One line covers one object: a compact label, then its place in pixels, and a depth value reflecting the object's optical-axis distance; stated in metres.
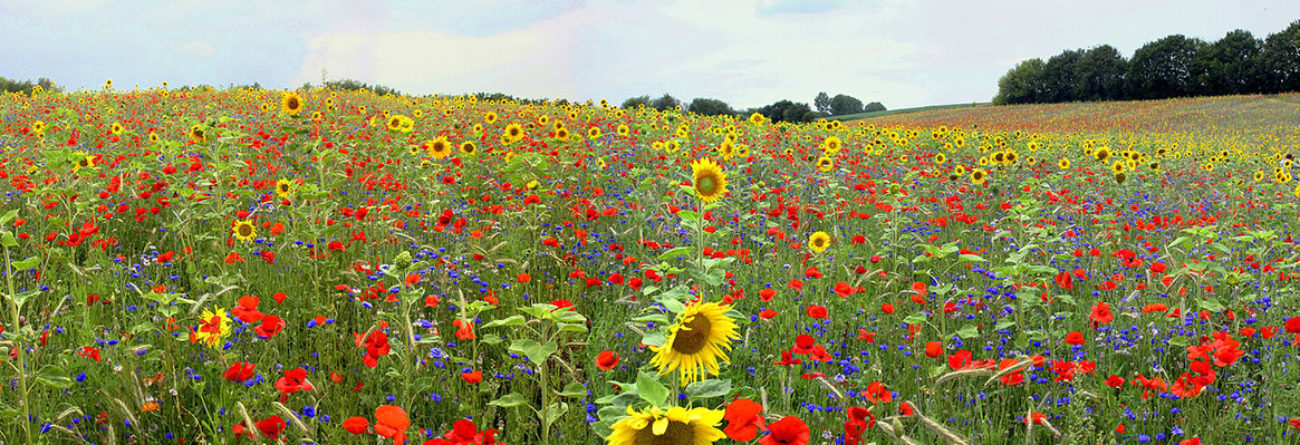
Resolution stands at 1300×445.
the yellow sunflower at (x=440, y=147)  6.09
